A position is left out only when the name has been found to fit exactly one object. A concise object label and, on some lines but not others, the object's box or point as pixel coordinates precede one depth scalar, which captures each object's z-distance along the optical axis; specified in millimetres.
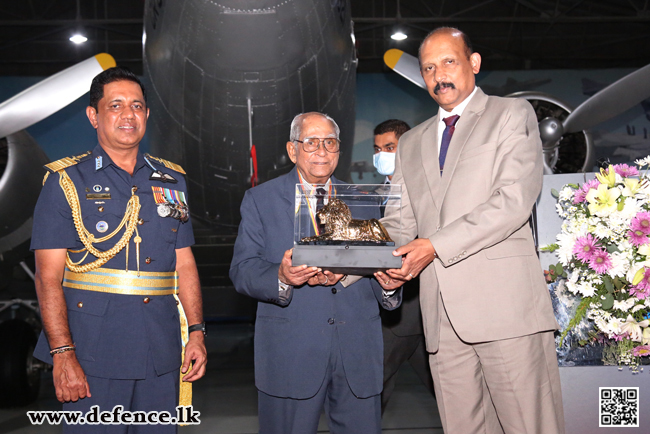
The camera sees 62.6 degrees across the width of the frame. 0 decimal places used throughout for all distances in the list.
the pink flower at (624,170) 2197
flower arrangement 2018
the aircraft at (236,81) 3596
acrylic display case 1543
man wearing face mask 2691
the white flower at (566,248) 2156
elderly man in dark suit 1706
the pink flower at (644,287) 1980
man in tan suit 1623
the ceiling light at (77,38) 10945
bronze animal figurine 1623
